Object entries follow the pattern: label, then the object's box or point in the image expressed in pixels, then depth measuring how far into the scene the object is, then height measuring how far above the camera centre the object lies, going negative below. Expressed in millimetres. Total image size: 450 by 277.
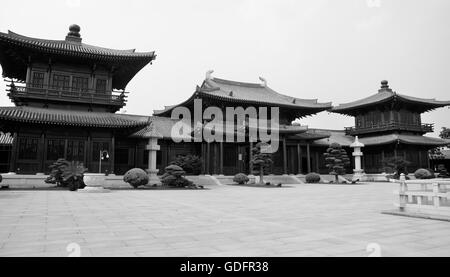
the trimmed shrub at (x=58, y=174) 19656 -480
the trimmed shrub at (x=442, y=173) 35562 -758
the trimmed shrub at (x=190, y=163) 27844 +317
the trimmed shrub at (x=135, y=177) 20828 -745
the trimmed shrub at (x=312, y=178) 31508 -1166
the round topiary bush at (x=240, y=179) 26328 -1059
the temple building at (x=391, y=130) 38094 +4856
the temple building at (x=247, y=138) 29656 +3109
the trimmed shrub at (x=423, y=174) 32969 -794
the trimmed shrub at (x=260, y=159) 25797 +641
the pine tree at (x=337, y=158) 30922 +859
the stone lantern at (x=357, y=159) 36781 +917
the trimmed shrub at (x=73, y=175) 18578 -514
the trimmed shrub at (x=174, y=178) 22234 -827
